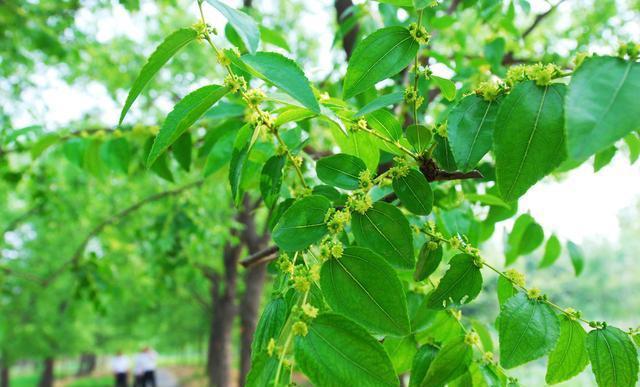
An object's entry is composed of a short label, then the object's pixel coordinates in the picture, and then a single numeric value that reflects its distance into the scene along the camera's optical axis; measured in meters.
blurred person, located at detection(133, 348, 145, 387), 13.75
